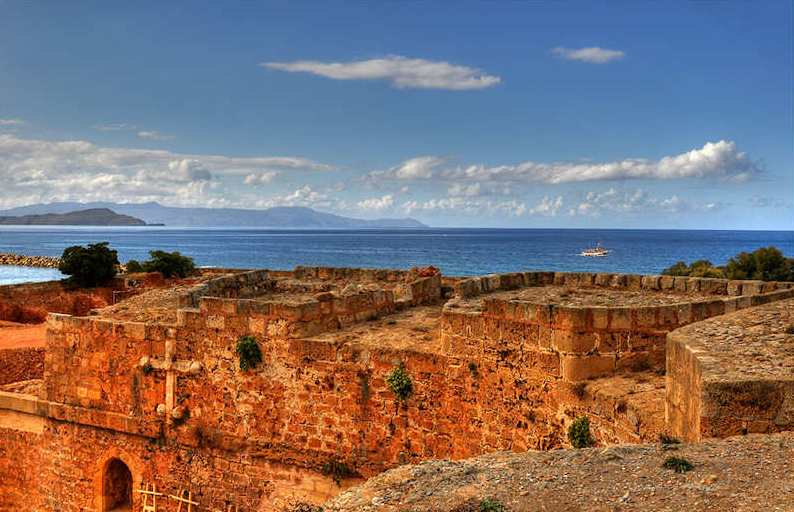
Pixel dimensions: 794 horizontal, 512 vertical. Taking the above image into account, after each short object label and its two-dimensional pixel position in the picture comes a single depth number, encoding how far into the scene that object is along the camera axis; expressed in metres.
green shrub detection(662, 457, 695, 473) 5.71
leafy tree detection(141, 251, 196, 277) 45.41
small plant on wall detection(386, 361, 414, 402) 12.22
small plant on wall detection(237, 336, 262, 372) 13.63
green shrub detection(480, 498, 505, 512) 5.60
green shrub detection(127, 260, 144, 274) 48.21
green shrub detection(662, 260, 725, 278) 35.69
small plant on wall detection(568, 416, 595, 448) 9.61
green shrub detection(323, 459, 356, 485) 12.90
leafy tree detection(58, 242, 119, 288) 38.84
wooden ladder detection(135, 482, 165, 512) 15.15
